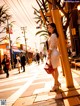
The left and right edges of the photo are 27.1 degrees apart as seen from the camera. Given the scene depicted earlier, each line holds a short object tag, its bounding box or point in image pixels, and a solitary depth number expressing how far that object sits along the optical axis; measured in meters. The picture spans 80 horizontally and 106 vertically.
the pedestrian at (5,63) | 12.57
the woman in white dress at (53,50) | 4.43
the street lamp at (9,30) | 22.18
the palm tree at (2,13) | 16.15
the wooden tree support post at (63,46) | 4.81
